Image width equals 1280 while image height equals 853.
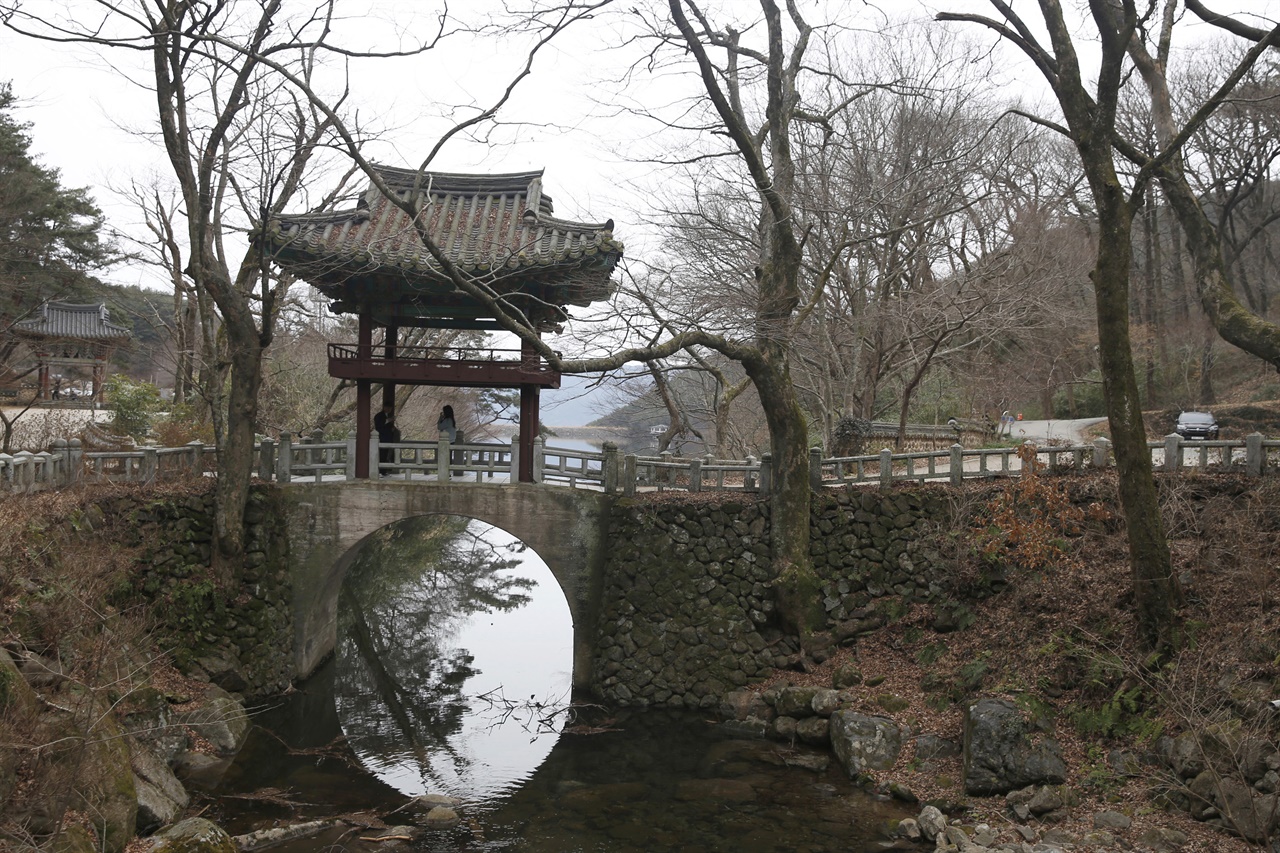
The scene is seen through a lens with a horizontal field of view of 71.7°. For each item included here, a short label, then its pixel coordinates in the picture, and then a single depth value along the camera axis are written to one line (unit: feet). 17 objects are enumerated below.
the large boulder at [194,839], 26.71
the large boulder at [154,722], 32.91
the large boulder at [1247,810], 26.32
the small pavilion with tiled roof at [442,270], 44.57
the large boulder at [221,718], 38.19
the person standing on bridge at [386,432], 50.75
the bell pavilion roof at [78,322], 96.32
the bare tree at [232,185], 38.99
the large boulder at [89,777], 23.90
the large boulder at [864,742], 36.83
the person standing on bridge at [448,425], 50.56
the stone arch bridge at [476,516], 47.85
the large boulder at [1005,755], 32.32
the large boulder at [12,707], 23.71
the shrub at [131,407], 65.62
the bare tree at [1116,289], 32.91
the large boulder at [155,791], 29.17
